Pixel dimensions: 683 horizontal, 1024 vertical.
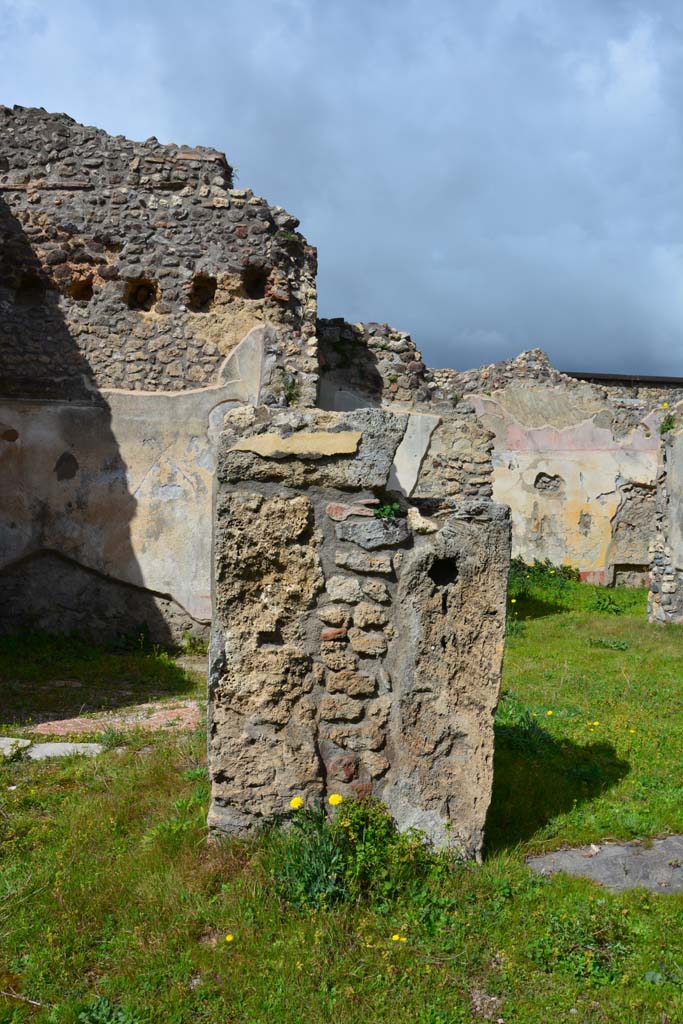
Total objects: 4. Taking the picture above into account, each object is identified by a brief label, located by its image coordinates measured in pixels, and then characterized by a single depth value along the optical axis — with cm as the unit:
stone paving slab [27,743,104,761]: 448
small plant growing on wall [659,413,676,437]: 960
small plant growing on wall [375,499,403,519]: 317
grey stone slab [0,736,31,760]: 443
